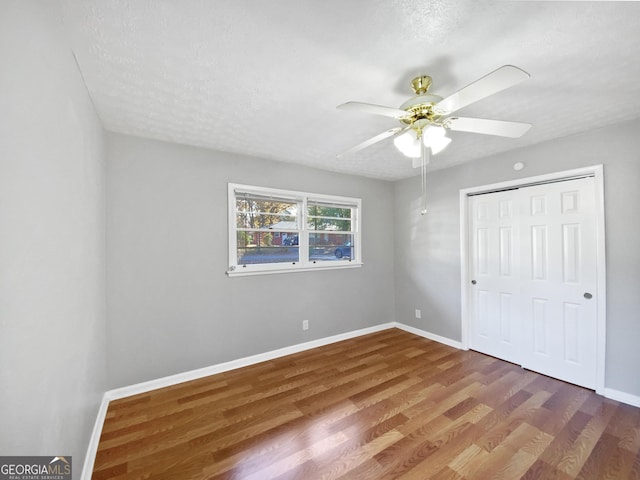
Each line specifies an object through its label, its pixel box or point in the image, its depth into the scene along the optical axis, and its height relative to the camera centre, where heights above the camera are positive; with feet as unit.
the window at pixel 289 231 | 10.13 +0.42
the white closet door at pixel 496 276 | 10.12 -1.54
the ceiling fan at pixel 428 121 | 4.76 +2.40
